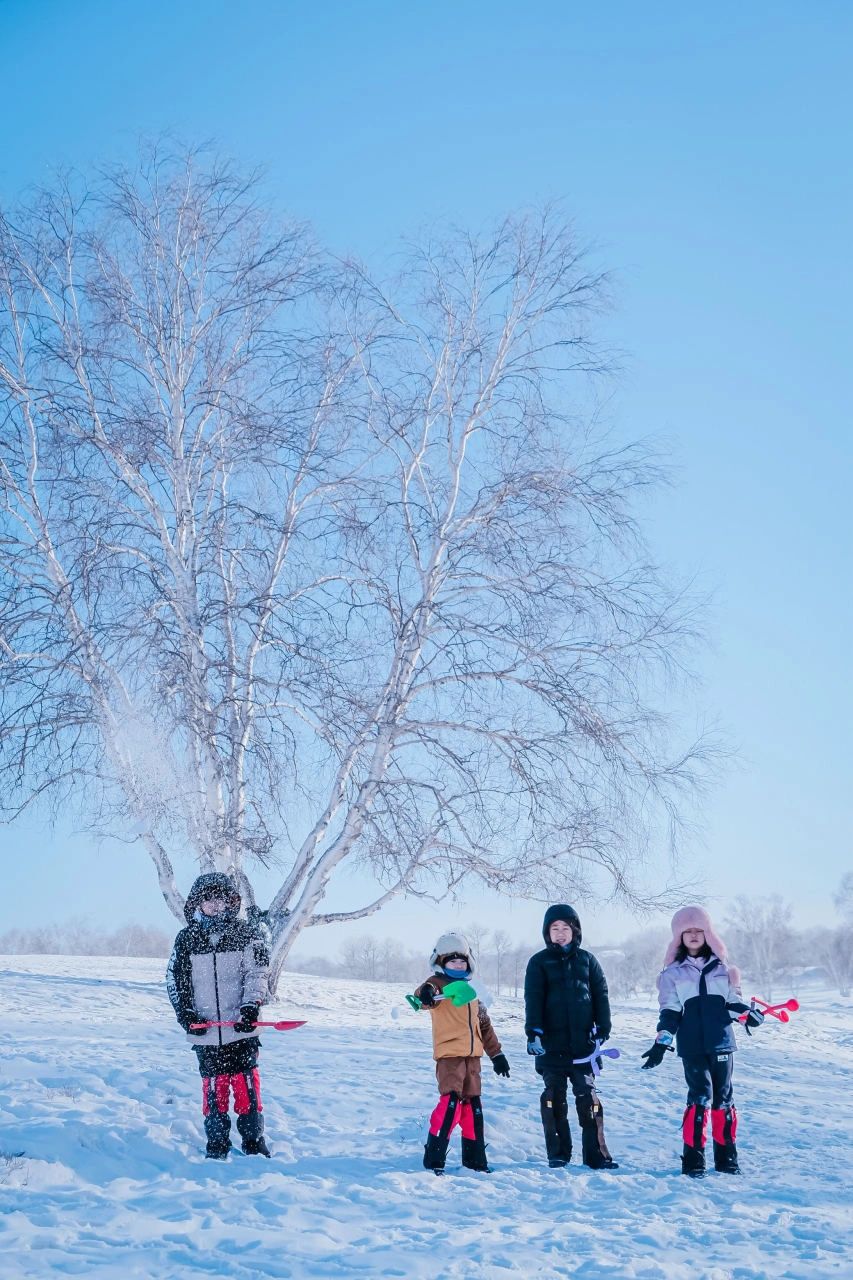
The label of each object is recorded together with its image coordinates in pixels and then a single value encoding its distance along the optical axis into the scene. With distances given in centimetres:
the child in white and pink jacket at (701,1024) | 591
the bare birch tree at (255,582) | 1073
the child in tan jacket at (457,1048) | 573
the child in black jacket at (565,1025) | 596
